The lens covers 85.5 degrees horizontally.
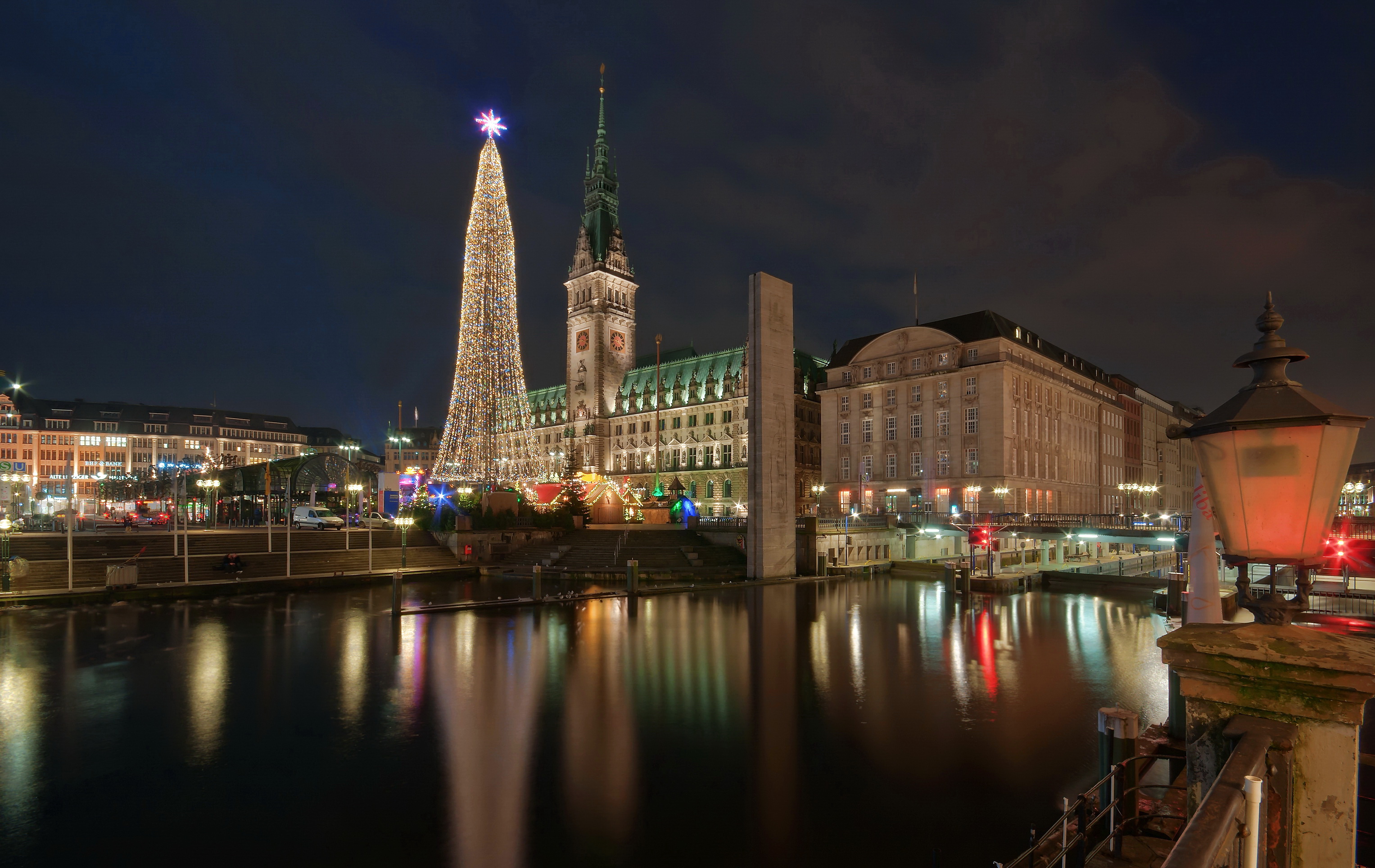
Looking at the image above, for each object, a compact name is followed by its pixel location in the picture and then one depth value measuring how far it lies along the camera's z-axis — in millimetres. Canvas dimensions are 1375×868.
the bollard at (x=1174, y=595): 31688
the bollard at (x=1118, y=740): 10188
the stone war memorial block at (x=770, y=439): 46750
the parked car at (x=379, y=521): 62409
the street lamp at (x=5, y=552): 33719
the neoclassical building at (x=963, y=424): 76062
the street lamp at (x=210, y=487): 69062
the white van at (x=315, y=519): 63906
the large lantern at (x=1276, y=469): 4293
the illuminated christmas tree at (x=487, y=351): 44312
